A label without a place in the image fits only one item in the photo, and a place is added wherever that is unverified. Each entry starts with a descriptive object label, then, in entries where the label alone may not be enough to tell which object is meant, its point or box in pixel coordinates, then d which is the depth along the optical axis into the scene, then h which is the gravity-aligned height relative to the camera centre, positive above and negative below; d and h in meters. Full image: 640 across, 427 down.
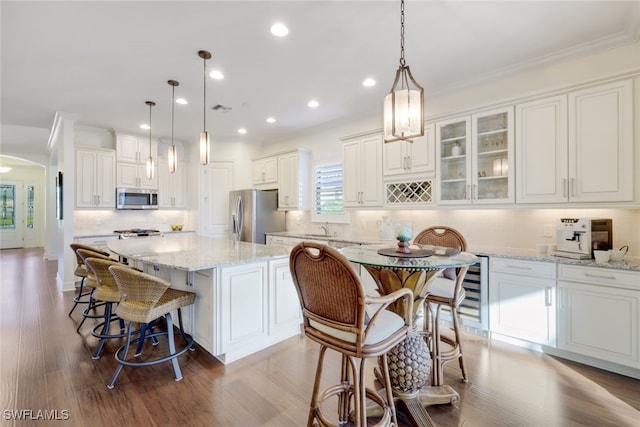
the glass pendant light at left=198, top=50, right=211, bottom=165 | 2.96 +0.69
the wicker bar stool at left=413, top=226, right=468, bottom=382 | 2.17 -0.62
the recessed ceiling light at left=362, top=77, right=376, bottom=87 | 3.52 +1.56
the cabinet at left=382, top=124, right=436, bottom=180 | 3.67 +0.70
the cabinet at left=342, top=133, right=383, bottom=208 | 4.22 +0.60
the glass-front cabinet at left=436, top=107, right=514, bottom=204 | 3.16 +0.60
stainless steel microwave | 5.65 +0.26
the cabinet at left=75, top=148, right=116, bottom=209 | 5.22 +0.61
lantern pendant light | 1.88 +0.62
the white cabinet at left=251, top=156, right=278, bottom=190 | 5.91 +0.80
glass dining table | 1.83 -0.89
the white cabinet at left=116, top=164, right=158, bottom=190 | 5.68 +0.69
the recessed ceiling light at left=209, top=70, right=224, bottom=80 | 3.33 +1.55
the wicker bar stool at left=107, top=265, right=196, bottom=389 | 2.17 -0.70
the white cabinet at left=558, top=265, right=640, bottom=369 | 2.29 -0.82
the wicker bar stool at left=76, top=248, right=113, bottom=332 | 2.96 -0.66
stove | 5.36 -0.39
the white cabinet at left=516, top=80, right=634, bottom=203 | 2.50 +0.59
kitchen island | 2.48 -0.72
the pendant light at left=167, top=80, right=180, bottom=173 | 3.56 +0.67
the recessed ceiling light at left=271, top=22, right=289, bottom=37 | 2.49 +1.55
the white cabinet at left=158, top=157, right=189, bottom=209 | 6.21 +0.55
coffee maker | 2.59 -0.22
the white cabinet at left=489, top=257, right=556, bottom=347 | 2.66 -0.82
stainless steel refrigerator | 5.62 -0.07
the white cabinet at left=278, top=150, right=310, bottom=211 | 5.47 +0.59
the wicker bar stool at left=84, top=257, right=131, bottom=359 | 2.55 -0.68
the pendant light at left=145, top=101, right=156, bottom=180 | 4.06 +0.59
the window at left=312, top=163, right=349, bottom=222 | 5.13 +0.29
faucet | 5.21 -0.29
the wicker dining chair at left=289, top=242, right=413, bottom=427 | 1.34 -0.52
